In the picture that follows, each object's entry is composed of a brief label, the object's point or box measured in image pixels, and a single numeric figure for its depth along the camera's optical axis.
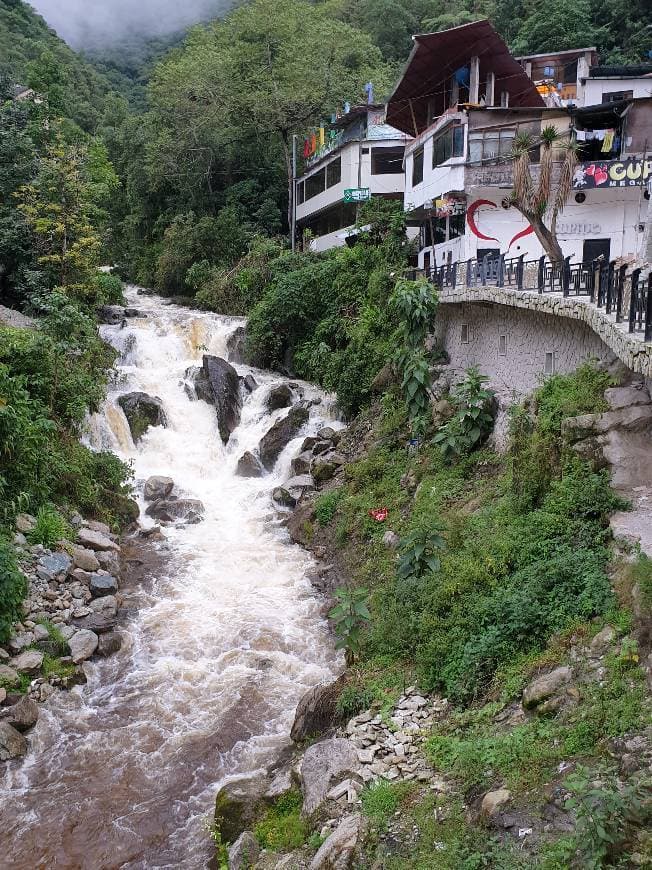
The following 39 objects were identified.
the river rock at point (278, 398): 22.95
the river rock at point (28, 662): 11.34
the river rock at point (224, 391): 22.44
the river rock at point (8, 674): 10.92
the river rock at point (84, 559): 14.45
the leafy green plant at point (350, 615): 10.34
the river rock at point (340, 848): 6.59
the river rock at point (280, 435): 21.12
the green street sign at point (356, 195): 30.41
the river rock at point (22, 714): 10.28
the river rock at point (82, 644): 12.22
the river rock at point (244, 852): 7.66
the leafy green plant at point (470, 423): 15.20
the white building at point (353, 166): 31.31
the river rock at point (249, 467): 20.87
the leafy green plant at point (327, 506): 17.03
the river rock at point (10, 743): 9.87
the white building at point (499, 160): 21.66
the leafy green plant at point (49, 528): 14.20
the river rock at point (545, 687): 7.54
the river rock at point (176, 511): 18.41
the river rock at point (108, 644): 12.53
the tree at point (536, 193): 15.24
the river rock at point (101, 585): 14.03
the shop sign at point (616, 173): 21.08
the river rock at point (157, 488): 18.98
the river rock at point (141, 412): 21.31
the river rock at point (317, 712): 9.67
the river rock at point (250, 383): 23.80
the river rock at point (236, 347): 26.97
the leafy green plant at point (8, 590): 11.48
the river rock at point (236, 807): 8.34
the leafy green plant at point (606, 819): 5.02
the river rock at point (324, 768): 7.80
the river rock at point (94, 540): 15.35
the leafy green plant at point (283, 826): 7.51
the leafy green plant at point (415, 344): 16.88
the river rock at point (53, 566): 13.44
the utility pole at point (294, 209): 35.53
